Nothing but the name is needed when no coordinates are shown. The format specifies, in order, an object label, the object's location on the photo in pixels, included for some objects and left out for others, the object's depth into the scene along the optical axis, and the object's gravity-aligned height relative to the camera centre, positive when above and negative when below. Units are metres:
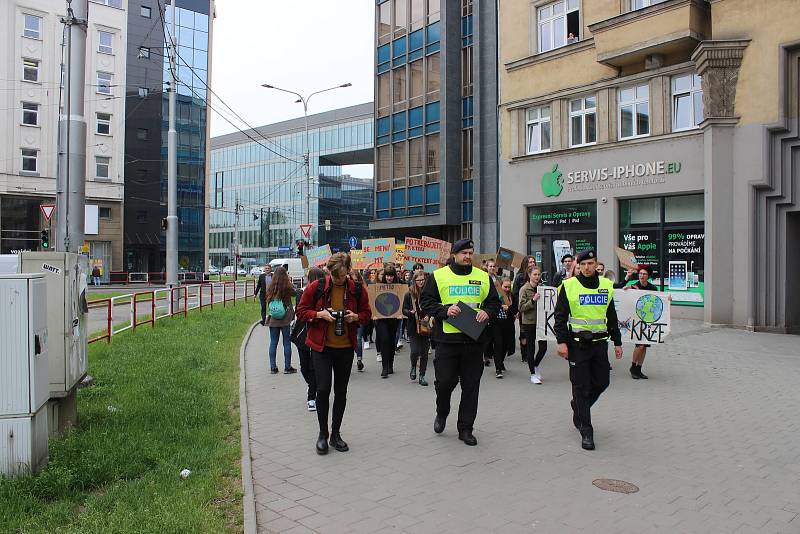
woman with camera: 6.11 -0.58
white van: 39.53 -0.01
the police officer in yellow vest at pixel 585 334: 6.44 -0.67
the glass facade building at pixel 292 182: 74.88 +11.62
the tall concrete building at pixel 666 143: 16.44 +3.72
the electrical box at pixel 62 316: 6.17 -0.50
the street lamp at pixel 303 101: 38.79 +10.08
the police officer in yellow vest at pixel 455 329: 6.39 -0.56
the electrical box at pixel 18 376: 5.01 -0.86
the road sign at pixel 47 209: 21.51 +1.97
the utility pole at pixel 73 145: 9.00 +1.72
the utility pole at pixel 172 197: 21.53 +2.39
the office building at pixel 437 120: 33.03 +7.94
